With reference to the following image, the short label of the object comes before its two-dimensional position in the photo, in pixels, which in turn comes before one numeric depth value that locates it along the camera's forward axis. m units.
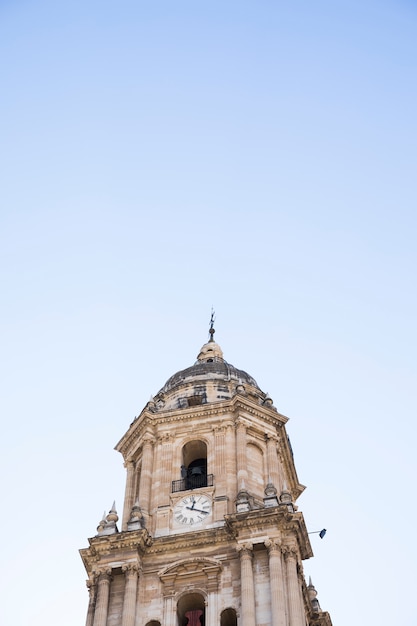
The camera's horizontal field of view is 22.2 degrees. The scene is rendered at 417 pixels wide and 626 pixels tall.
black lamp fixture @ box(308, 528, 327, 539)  44.06
